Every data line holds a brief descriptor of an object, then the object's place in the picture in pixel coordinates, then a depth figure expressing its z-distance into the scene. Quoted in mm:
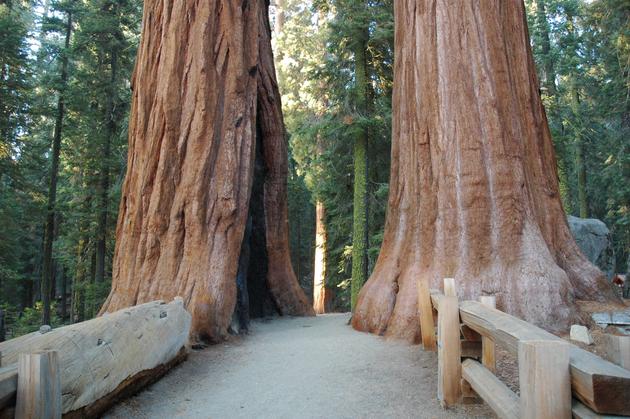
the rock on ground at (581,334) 6022
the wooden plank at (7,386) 2943
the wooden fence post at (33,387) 3041
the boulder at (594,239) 15839
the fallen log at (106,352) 3785
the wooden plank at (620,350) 2168
